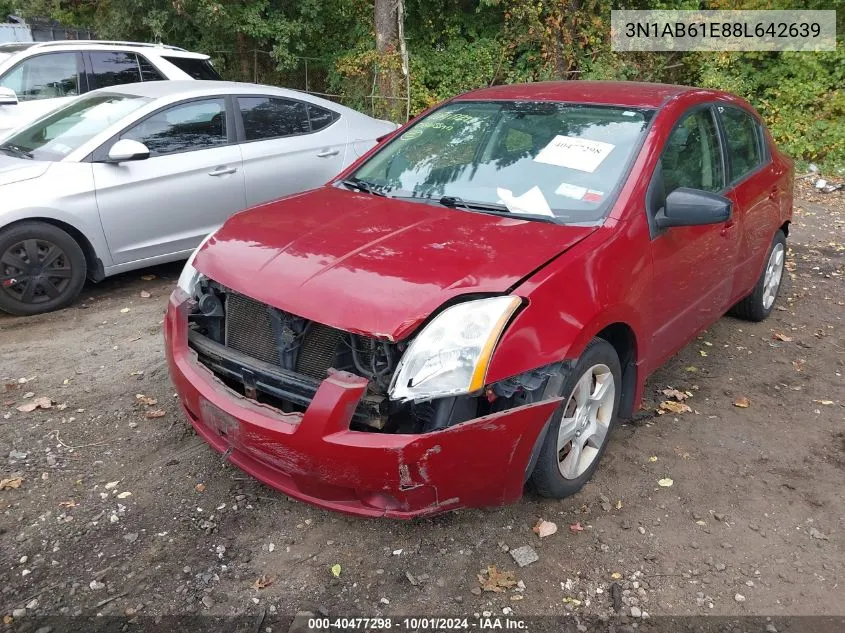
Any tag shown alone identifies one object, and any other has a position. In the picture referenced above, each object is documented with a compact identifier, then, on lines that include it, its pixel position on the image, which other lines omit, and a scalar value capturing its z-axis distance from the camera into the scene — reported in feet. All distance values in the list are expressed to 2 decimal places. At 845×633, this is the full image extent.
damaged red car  8.09
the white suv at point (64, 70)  25.12
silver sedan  16.15
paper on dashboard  10.59
